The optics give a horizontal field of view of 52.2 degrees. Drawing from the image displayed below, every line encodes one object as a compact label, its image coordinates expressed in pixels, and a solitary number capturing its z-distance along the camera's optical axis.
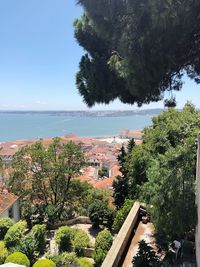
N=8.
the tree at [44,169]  11.84
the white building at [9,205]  10.38
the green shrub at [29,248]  7.45
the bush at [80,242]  7.76
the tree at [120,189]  10.40
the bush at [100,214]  9.46
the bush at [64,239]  8.01
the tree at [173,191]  3.85
